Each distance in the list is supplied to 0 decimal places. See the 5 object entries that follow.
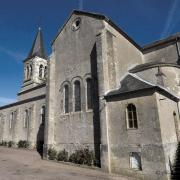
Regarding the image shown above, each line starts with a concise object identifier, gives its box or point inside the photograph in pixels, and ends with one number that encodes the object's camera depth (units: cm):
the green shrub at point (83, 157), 1434
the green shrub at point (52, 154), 1711
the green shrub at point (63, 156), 1636
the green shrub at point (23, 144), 2441
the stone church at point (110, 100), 1182
